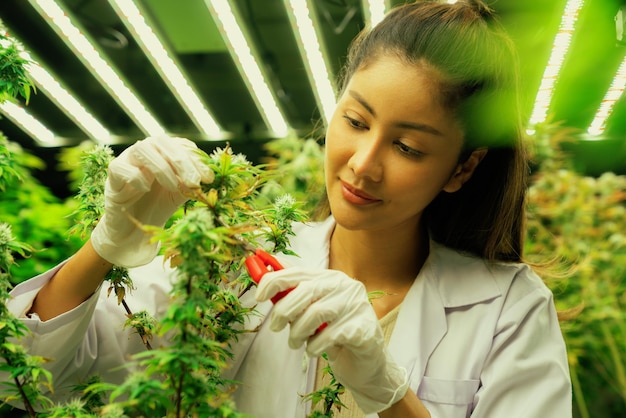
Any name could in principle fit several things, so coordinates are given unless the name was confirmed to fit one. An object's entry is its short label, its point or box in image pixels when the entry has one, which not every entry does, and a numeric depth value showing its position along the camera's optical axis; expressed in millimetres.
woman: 1046
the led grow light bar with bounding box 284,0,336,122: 3104
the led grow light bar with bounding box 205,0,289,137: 3194
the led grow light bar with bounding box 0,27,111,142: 3925
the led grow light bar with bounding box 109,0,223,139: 3210
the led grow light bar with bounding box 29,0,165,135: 3258
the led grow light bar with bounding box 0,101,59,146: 4670
